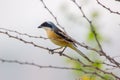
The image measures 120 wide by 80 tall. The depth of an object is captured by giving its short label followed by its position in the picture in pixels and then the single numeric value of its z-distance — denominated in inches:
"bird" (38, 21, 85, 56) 359.9
